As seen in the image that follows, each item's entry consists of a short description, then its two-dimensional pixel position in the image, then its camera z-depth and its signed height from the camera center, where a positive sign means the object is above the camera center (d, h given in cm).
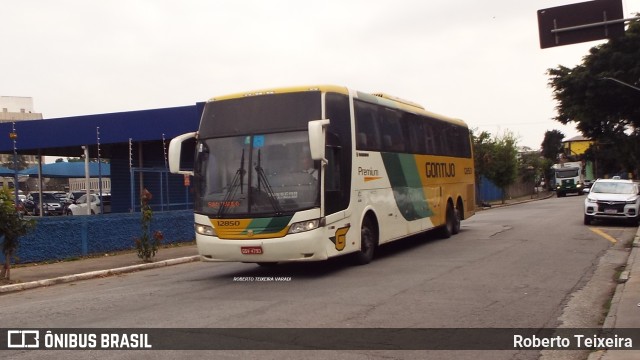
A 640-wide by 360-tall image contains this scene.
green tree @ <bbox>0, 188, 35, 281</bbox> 1228 -38
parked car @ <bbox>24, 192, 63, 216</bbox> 3934 +5
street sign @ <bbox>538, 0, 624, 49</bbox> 1470 +369
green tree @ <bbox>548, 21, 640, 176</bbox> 4169 +592
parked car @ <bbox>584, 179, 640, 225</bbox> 2120 -95
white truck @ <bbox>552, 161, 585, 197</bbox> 5762 +9
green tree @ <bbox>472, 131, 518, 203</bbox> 4300 +164
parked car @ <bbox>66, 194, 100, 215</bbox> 3278 -23
